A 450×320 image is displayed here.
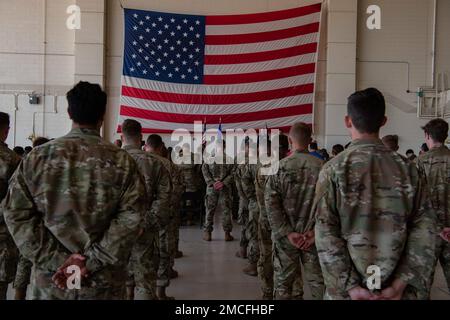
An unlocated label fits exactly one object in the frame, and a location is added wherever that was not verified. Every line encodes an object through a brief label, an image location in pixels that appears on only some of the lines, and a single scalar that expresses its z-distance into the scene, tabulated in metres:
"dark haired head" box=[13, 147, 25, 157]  6.32
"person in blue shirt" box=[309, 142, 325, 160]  7.01
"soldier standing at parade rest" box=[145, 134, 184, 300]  4.03
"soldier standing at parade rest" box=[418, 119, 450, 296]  3.38
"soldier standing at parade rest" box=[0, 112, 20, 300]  2.96
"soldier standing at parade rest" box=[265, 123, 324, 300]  3.02
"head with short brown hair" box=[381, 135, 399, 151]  4.10
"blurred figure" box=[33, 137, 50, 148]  4.05
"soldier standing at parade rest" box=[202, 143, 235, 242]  6.77
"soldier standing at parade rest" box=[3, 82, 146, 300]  1.83
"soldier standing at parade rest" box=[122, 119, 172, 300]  3.36
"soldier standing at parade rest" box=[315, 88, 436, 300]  1.70
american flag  10.40
